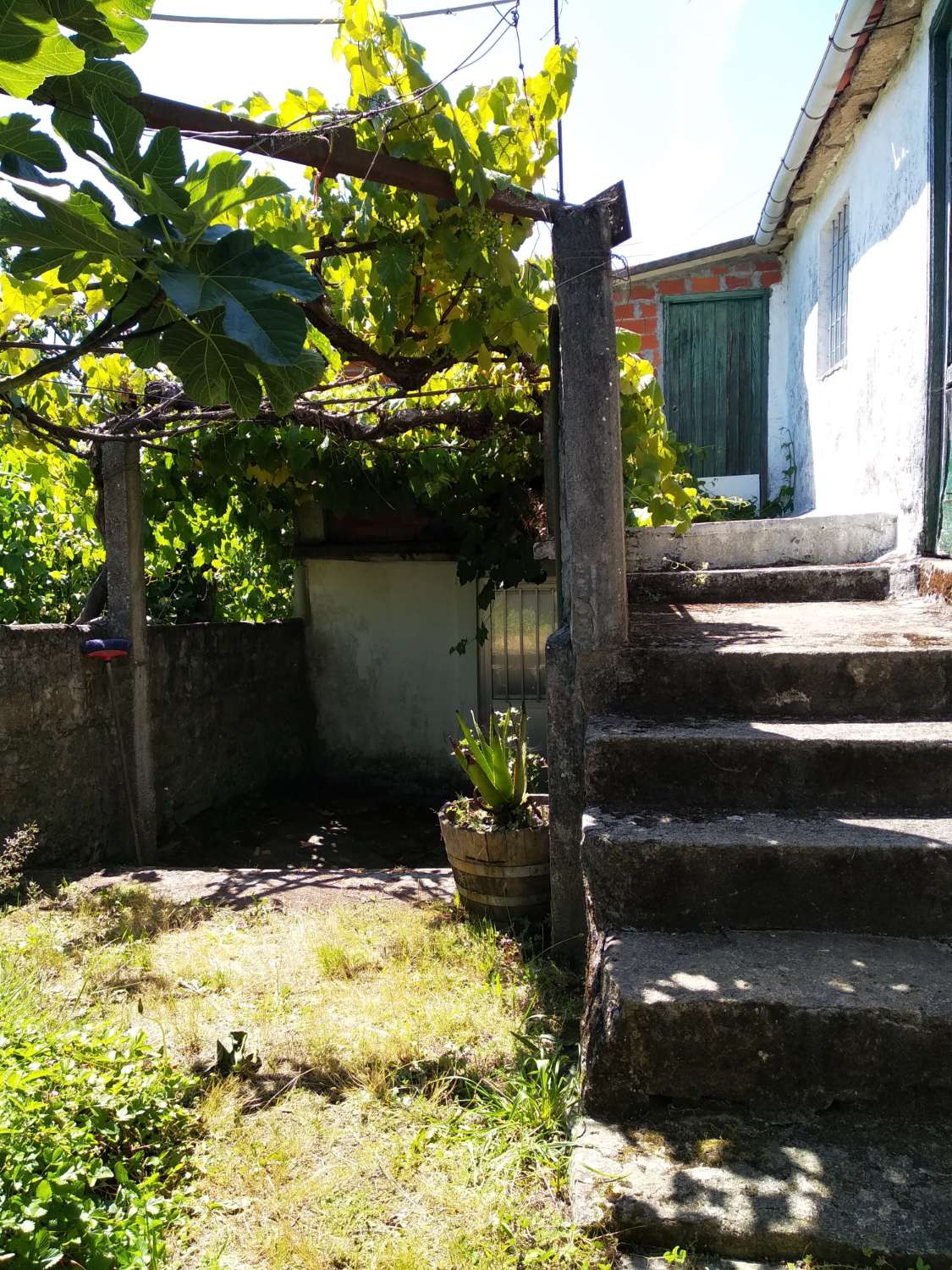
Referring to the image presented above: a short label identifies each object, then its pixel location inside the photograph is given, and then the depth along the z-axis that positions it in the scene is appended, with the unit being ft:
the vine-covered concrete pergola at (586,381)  10.57
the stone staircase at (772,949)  6.25
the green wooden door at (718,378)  26.73
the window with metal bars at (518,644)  27.22
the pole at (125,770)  18.10
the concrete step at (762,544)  16.28
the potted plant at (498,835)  12.53
